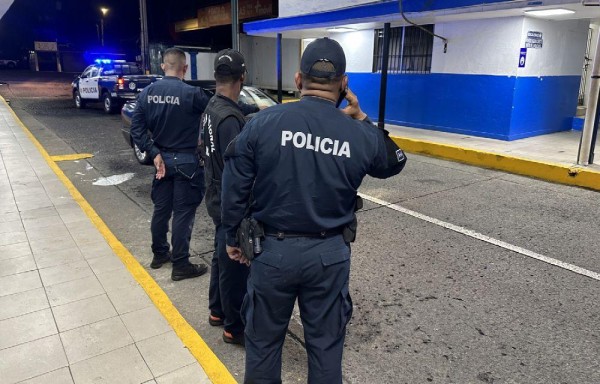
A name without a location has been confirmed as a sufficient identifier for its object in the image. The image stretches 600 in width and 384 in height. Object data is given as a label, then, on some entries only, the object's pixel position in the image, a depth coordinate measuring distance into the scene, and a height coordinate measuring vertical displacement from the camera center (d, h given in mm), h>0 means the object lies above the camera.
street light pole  50000 +6836
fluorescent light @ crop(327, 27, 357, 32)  12842 +1697
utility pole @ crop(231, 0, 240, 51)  11681 +1584
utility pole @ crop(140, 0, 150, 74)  23031 +2259
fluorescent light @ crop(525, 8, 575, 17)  8600 +1570
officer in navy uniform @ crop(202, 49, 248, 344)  2832 -429
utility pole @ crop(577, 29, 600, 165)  7504 -474
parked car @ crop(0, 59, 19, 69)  50500 +2001
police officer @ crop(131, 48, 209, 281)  3834 -472
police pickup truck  15297 +3
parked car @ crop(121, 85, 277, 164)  8359 -250
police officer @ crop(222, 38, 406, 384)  1973 -501
